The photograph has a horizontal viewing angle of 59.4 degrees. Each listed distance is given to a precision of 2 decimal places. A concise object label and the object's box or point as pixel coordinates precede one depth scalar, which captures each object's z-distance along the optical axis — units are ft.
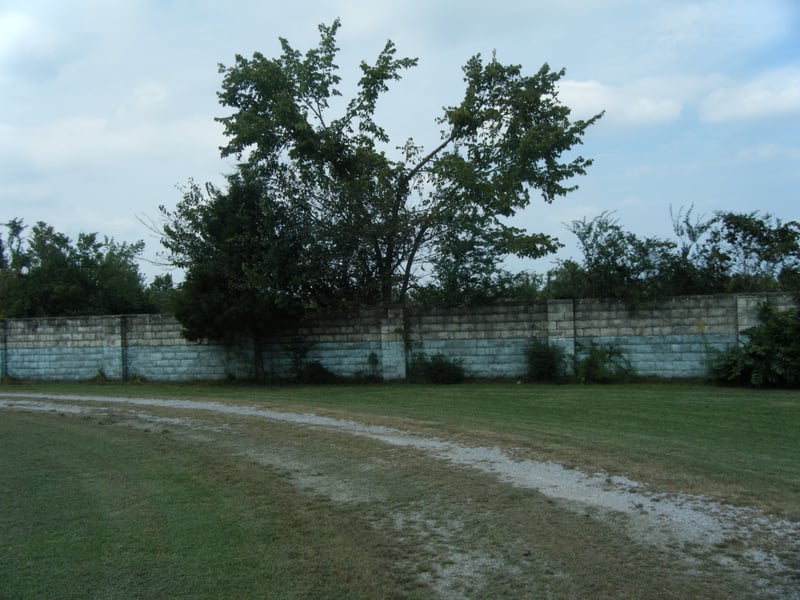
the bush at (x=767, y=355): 52.16
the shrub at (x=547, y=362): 60.54
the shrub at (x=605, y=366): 59.67
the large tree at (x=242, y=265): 62.64
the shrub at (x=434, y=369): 62.95
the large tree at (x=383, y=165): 63.41
